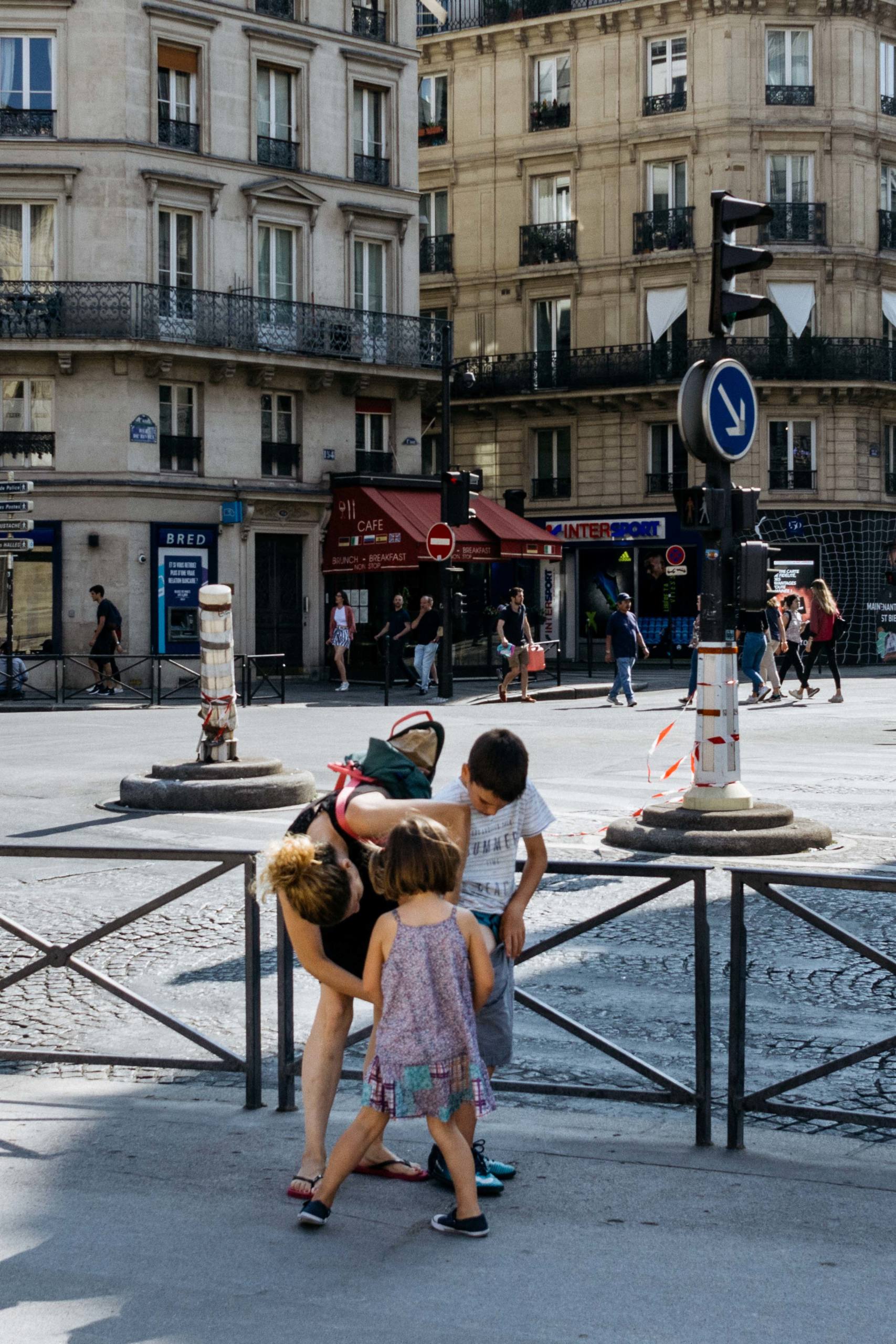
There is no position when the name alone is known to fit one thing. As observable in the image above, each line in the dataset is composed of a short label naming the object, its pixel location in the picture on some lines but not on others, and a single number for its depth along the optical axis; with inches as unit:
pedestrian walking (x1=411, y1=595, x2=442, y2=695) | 1131.3
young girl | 167.6
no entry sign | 996.6
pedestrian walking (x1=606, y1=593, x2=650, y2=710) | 980.6
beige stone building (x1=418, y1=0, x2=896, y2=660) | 1611.7
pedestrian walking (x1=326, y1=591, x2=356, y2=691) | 1215.2
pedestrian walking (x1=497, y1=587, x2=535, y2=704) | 1032.2
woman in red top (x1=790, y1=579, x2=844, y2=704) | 991.0
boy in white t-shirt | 181.8
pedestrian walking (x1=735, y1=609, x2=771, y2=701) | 970.7
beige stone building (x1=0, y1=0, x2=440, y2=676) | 1273.4
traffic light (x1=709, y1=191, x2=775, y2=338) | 417.1
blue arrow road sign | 416.5
